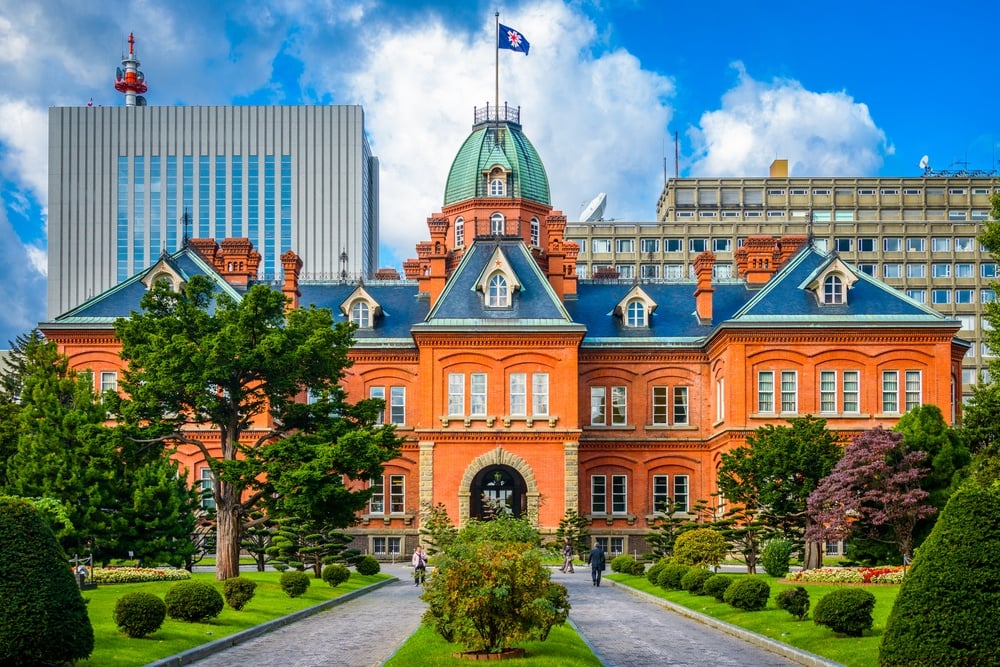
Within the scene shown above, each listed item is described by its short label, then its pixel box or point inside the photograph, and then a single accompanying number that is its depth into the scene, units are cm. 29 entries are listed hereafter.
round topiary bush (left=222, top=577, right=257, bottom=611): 2794
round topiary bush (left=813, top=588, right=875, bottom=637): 2188
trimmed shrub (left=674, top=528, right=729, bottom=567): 3838
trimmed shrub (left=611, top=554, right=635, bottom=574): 4430
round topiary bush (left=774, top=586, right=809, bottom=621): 2541
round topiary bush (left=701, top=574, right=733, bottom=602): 3086
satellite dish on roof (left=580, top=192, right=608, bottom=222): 10569
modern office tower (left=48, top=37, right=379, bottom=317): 12862
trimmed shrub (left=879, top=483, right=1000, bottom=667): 1588
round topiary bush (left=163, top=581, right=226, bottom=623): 2481
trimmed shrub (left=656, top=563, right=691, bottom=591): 3578
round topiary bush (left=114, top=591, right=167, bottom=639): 2183
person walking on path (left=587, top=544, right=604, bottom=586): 4075
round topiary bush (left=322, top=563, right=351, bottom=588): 3772
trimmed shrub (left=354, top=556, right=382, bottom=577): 4369
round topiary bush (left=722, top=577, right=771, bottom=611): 2789
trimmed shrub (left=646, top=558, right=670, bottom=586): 3821
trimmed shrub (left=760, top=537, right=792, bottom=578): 3841
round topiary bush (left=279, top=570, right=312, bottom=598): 3281
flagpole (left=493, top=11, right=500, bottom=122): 7012
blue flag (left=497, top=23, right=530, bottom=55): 6756
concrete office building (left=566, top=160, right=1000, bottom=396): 11331
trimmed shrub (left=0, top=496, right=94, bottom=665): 1688
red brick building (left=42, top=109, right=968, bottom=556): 5453
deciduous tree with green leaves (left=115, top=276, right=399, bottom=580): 3609
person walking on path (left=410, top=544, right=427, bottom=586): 4223
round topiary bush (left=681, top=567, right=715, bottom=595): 3291
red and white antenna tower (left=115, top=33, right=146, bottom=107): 13425
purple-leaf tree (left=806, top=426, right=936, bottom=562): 3781
